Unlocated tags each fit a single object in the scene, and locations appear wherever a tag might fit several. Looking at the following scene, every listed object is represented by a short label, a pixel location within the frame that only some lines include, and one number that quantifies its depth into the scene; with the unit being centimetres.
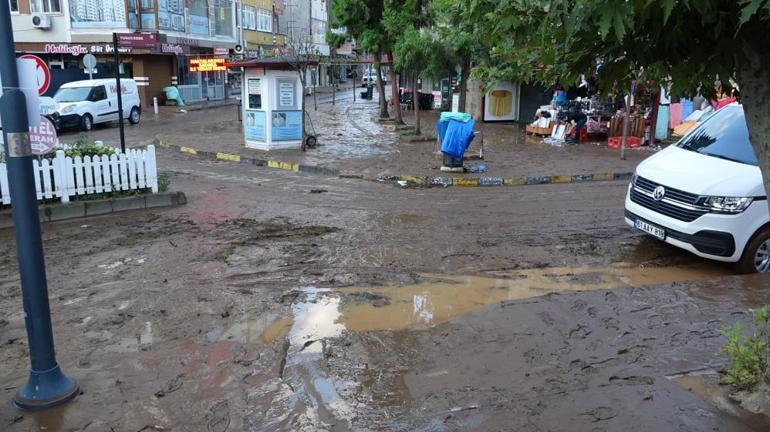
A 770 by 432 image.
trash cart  1405
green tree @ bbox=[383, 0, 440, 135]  1731
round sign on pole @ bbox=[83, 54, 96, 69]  2555
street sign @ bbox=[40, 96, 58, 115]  2208
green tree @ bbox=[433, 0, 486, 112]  1582
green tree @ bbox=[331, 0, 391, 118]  2308
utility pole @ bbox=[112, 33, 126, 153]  1179
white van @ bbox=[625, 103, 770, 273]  688
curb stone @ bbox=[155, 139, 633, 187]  1329
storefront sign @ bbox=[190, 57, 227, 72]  3784
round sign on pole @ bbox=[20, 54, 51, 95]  923
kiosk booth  1756
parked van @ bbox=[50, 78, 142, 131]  2323
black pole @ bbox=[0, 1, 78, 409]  399
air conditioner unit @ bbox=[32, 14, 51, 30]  3328
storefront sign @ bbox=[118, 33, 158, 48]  3372
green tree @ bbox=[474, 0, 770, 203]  269
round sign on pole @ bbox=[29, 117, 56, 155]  446
